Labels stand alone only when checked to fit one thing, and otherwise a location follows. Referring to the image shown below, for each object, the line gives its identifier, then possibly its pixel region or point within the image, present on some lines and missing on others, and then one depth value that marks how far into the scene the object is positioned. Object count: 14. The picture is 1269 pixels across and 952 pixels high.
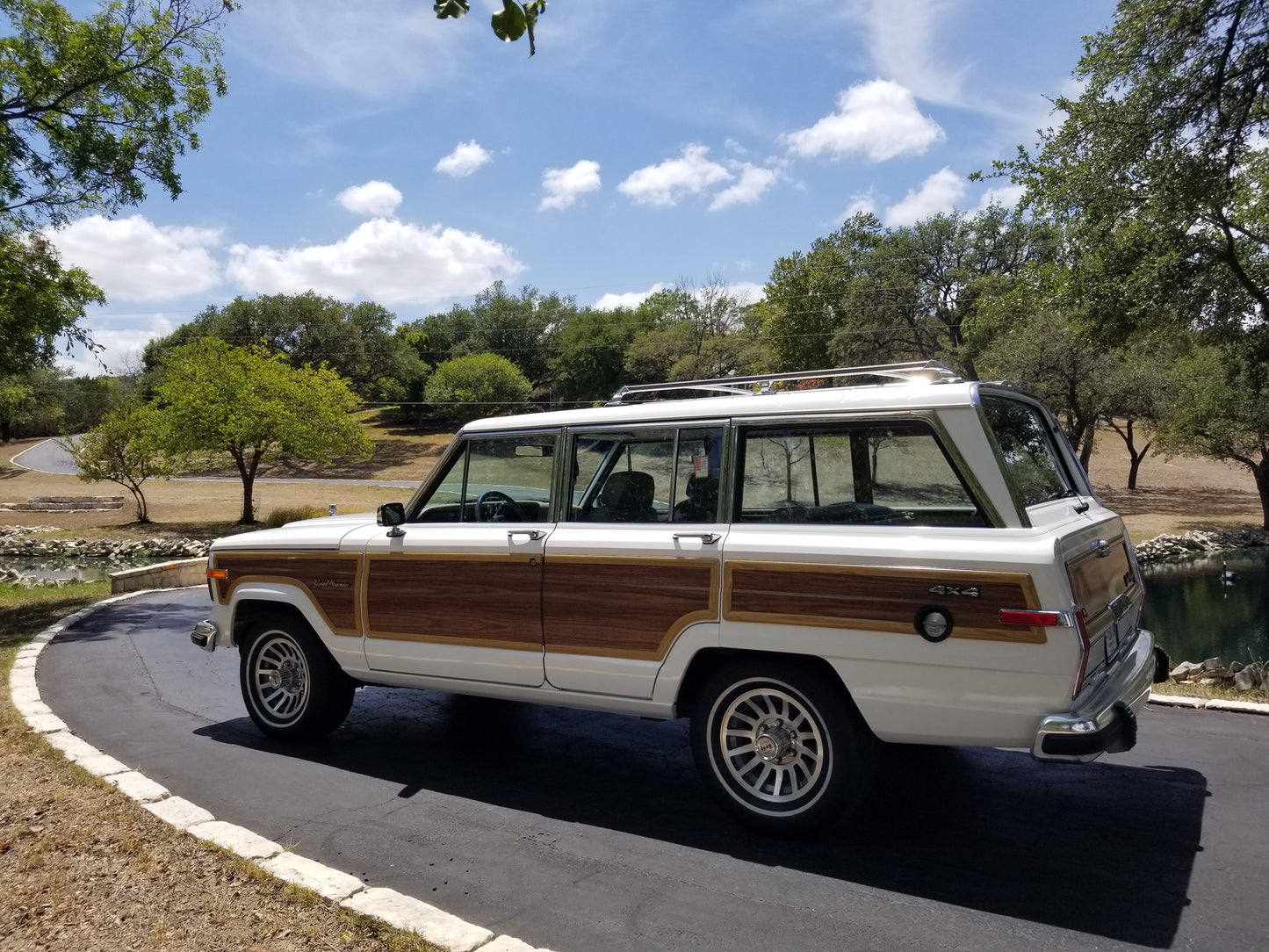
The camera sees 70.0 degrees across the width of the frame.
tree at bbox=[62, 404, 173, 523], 32.19
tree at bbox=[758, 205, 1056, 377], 48.06
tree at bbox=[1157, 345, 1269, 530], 32.16
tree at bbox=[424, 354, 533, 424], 68.69
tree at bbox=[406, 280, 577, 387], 87.38
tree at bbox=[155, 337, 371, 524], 31.92
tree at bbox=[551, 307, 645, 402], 76.88
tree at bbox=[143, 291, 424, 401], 78.31
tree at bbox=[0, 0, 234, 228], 12.41
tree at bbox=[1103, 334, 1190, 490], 33.84
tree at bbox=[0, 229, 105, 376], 12.11
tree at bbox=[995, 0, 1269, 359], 12.43
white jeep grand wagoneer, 3.90
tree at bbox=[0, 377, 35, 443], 67.81
